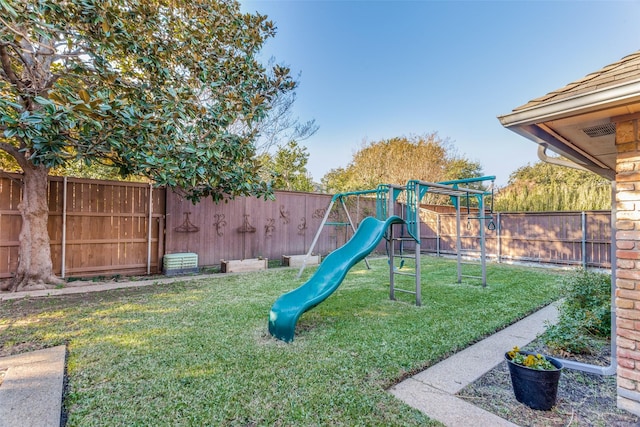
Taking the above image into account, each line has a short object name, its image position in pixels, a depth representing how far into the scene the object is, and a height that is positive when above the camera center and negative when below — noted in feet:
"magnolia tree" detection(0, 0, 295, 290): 12.98 +6.88
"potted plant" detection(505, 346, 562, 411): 6.41 -3.36
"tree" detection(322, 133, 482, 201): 57.26 +11.31
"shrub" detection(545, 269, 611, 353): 9.17 -3.15
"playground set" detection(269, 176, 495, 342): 10.29 -1.48
